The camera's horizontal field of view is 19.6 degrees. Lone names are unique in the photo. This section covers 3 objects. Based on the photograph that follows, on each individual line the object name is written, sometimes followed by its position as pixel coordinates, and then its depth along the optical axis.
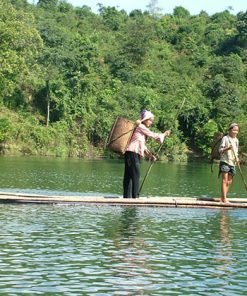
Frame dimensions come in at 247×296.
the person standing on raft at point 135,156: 13.99
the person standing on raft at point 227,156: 13.62
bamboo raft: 13.02
